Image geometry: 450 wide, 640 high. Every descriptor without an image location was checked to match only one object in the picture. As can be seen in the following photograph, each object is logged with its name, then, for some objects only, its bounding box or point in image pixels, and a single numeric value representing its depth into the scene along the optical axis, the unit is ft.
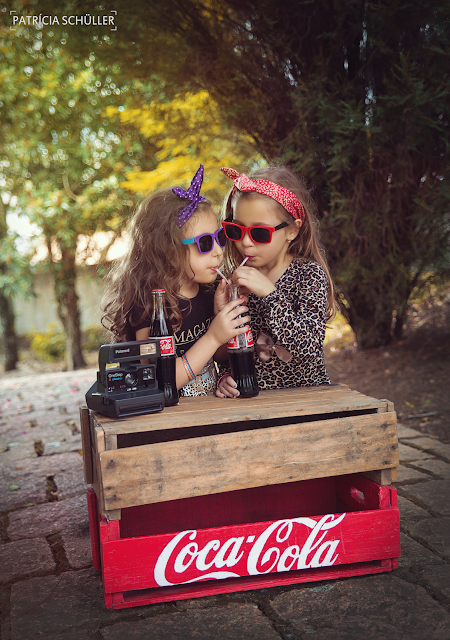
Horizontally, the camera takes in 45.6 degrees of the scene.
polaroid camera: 5.99
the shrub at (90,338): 41.27
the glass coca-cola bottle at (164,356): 6.56
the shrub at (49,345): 39.93
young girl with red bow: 7.05
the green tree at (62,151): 25.86
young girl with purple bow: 7.03
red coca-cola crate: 5.83
